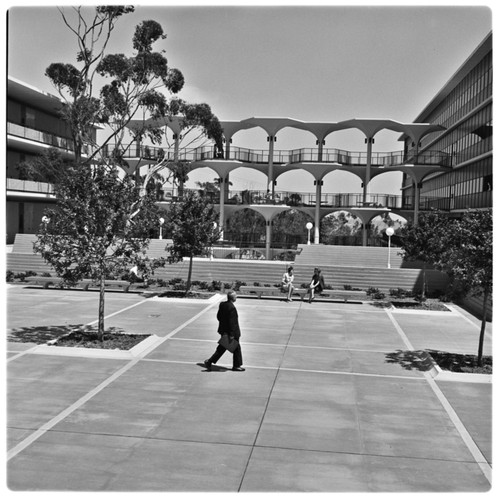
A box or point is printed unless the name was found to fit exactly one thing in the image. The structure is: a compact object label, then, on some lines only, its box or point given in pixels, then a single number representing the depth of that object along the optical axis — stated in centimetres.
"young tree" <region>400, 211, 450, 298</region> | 2325
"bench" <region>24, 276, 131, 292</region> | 2520
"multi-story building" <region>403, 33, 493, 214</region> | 3575
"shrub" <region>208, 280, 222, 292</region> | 2762
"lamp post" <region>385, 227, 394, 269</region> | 3125
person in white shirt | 2358
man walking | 1171
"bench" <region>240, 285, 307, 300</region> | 2461
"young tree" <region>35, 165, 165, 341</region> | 1384
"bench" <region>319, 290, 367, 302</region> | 2441
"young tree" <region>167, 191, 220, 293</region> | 2380
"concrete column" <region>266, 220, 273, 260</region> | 4544
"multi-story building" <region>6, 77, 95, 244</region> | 3875
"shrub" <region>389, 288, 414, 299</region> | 2682
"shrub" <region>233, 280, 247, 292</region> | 2805
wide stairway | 2898
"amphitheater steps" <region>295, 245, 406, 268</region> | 3497
